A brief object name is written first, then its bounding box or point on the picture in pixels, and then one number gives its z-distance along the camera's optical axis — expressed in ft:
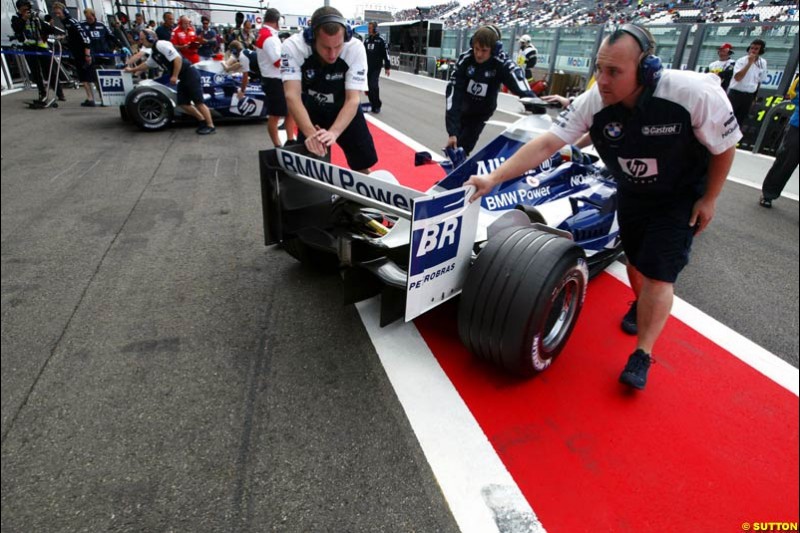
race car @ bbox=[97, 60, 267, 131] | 22.53
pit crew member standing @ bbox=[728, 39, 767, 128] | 18.25
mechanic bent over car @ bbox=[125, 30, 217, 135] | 20.82
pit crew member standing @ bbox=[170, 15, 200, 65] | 21.02
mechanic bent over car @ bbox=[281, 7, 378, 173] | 8.91
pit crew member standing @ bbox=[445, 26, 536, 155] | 12.94
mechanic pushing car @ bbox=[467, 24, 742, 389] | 5.85
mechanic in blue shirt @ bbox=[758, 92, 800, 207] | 16.22
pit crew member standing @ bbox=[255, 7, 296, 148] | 16.34
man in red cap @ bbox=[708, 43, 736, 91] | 17.15
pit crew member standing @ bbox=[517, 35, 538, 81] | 32.89
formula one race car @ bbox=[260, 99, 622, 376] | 6.32
